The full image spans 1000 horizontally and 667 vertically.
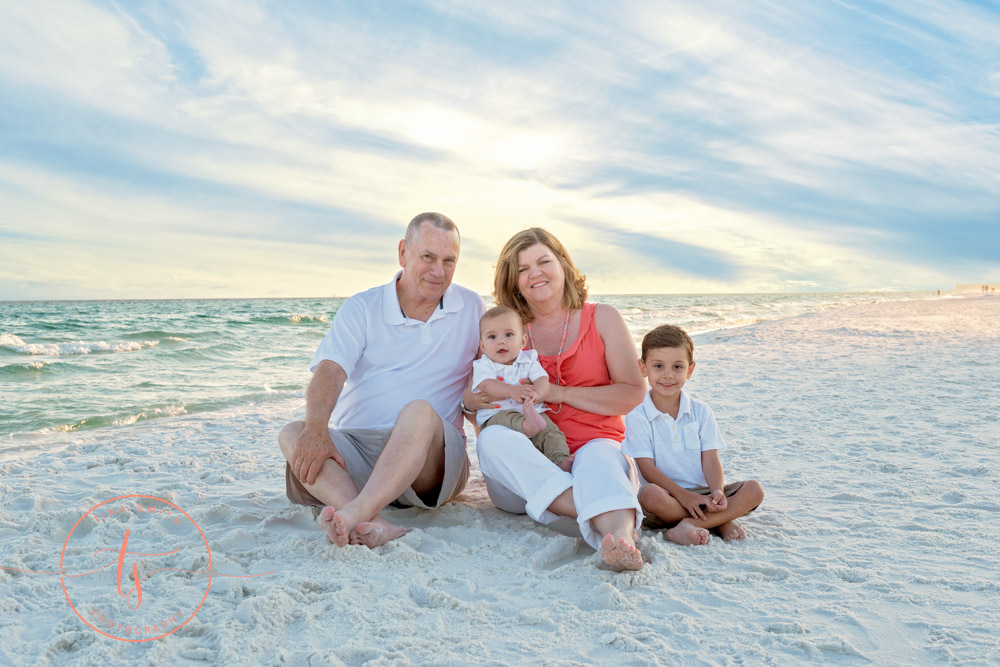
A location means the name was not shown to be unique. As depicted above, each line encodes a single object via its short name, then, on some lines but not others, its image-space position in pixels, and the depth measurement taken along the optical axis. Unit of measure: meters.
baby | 3.57
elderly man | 3.43
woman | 3.13
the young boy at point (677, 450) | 3.35
